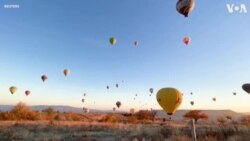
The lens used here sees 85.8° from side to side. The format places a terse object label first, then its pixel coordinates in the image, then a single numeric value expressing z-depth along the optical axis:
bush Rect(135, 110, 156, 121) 38.26
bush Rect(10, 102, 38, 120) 23.39
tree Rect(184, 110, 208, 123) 46.81
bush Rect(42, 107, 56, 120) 26.13
